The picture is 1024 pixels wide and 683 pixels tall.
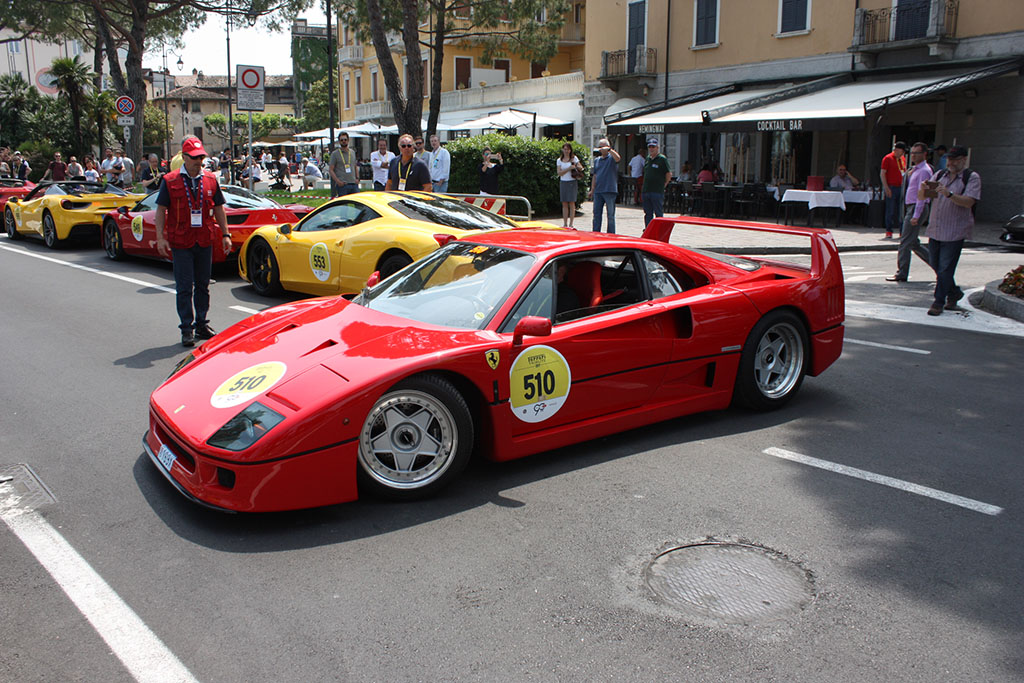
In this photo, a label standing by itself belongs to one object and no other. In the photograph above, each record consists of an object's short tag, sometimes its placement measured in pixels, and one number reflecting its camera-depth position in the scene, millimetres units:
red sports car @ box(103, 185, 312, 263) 11633
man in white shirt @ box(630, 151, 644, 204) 17381
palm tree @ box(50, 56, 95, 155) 35344
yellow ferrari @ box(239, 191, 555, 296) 9023
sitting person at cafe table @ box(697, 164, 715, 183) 24156
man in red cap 7613
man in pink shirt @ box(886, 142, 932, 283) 11057
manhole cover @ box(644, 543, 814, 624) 3326
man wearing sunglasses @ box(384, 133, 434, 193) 13367
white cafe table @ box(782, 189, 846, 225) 18750
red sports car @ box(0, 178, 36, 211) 19594
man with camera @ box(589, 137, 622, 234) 14688
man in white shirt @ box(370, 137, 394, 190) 18469
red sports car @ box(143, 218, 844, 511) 3934
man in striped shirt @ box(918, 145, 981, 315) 8992
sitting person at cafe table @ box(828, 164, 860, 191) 20172
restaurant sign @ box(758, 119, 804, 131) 20508
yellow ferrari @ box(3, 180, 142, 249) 15477
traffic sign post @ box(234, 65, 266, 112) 18672
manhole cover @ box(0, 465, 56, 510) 4370
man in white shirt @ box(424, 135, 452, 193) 15188
